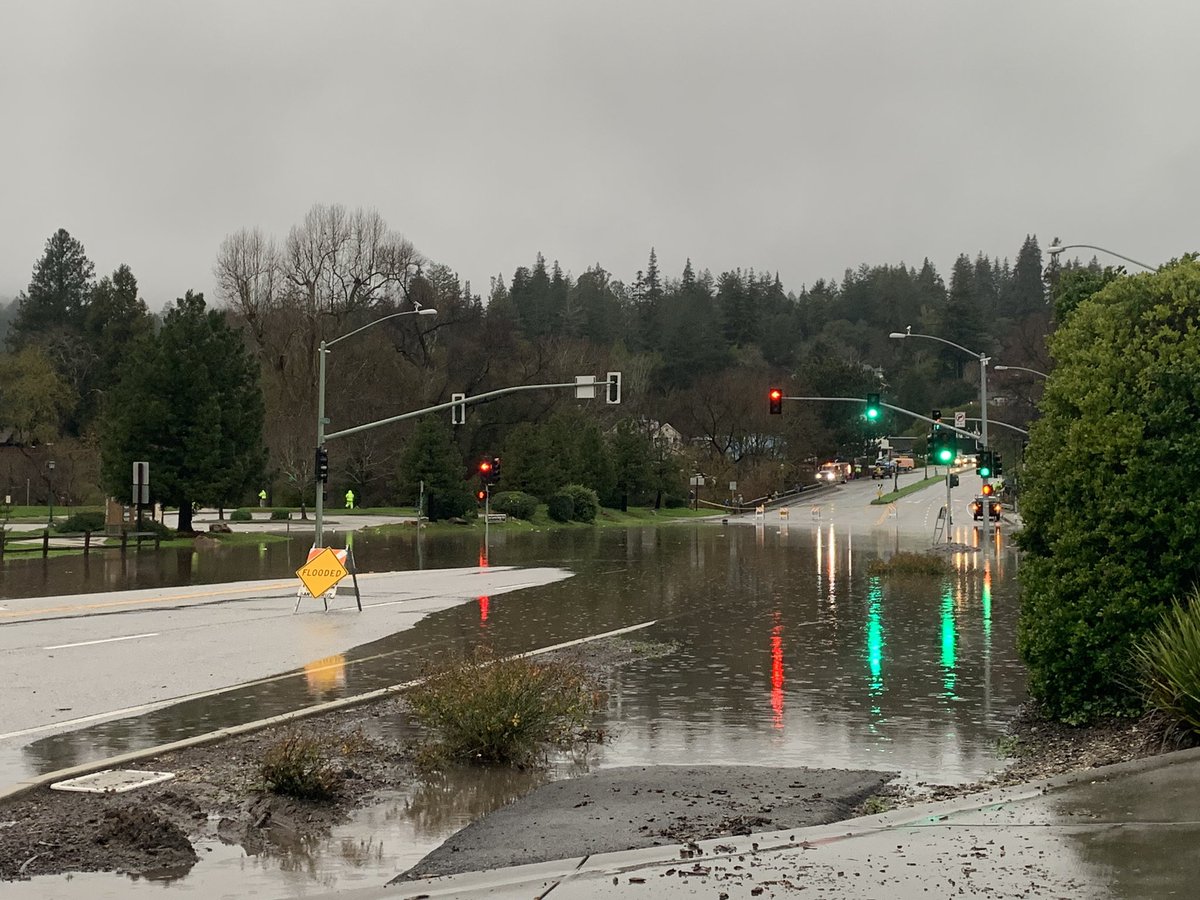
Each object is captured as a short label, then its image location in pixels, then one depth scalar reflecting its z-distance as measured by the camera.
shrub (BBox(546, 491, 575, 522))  87.75
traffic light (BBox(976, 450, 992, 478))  50.91
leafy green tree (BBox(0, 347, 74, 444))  85.25
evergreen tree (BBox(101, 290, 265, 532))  55.69
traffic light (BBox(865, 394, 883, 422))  49.32
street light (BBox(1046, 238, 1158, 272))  31.73
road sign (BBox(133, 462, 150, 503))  48.03
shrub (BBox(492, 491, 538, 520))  84.38
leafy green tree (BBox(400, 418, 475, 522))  80.06
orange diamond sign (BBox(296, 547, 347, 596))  24.81
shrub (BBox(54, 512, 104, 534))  54.78
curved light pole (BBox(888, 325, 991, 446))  50.95
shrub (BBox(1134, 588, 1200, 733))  9.03
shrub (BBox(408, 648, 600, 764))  10.75
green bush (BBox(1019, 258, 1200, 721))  10.76
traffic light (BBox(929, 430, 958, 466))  47.88
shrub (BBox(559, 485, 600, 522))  89.69
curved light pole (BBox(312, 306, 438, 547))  34.41
